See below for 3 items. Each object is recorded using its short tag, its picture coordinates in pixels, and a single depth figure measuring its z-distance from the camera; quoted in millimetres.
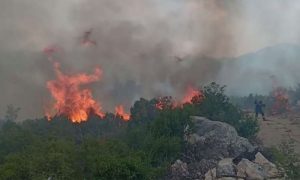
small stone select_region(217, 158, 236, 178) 31172
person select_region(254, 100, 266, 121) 48069
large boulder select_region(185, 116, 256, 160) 34875
